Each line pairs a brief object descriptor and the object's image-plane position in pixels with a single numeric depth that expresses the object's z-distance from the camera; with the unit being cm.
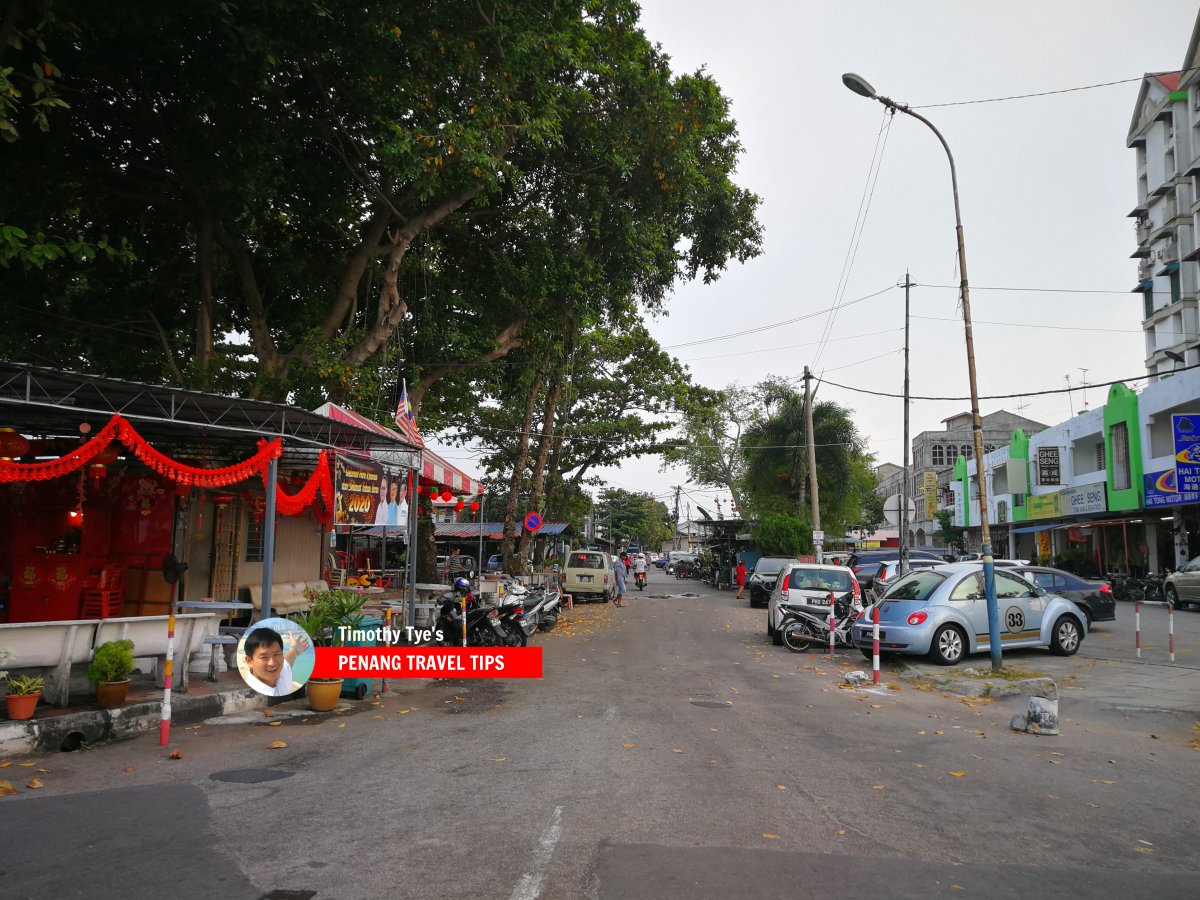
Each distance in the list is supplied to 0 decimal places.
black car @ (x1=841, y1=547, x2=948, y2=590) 2838
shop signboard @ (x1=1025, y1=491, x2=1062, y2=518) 4091
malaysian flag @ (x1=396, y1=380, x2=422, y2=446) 1497
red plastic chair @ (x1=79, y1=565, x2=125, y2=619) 1340
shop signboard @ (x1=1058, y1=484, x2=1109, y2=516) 3584
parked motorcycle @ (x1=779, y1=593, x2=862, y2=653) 1569
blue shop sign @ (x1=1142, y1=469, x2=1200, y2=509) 2973
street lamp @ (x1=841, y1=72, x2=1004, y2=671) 1259
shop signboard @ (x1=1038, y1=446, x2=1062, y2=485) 4091
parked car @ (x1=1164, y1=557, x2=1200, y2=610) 2431
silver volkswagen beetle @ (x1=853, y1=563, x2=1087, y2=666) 1331
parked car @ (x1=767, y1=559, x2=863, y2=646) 1702
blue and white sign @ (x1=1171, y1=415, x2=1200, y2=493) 2805
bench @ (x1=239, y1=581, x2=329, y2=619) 1513
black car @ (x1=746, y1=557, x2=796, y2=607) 2908
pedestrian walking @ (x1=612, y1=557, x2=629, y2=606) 3095
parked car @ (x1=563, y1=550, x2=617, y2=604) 2988
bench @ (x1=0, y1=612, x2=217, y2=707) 770
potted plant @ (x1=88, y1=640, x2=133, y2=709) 789
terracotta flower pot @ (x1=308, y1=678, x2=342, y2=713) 920
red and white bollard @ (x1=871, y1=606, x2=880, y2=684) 1180
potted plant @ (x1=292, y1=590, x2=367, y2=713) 922
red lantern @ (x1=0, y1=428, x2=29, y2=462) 1128
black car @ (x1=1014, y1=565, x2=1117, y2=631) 1784
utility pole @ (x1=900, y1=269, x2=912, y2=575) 2496
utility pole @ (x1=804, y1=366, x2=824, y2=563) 3008
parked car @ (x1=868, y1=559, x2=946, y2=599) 2131
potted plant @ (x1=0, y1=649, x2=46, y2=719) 725
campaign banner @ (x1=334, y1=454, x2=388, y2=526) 1158
